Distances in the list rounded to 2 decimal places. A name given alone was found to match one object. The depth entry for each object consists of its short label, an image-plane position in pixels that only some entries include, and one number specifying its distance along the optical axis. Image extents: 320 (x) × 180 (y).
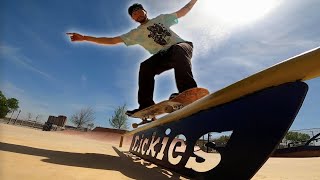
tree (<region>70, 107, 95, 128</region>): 36.18
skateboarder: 2.56
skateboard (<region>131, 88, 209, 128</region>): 1.89
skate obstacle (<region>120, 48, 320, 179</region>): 0.74
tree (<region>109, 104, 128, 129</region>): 29.11
